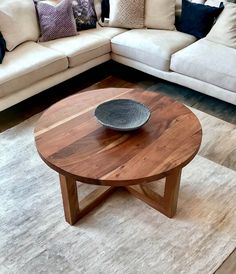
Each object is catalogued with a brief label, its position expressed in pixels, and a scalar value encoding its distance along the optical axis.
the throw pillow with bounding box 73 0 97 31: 3.13
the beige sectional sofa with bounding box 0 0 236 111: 2.58
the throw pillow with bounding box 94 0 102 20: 3.34
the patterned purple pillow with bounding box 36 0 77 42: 2.96
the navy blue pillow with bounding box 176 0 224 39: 2.95
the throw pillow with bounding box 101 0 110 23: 3.29
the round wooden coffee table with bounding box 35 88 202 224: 1.55
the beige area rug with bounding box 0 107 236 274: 1.70
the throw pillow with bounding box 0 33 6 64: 2.64
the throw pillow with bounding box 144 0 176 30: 3.12
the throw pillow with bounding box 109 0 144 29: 3.14
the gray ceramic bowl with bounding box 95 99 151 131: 1.76
